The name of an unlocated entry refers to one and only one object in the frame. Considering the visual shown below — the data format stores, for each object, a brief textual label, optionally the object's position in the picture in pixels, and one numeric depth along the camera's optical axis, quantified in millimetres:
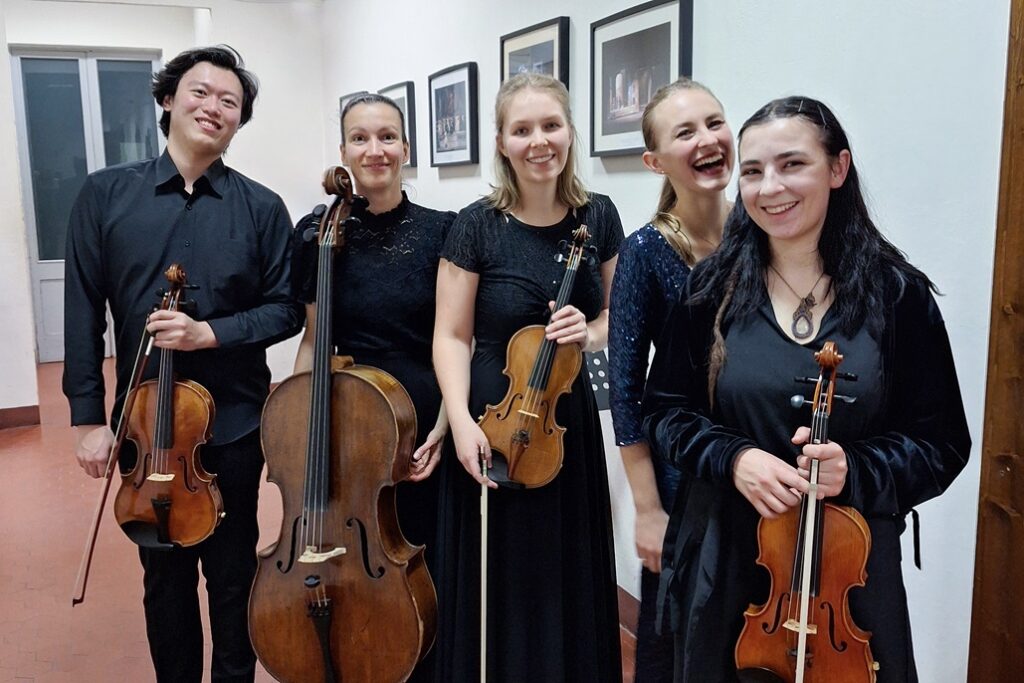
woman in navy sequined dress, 1481
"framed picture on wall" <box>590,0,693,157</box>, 2332
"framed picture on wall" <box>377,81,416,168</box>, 4367
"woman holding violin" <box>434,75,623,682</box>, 1769
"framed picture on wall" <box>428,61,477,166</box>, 3666
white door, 7332
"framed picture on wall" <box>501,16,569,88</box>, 2844
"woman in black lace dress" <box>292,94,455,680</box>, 1868
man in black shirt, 1863
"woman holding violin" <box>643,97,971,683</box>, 1168
